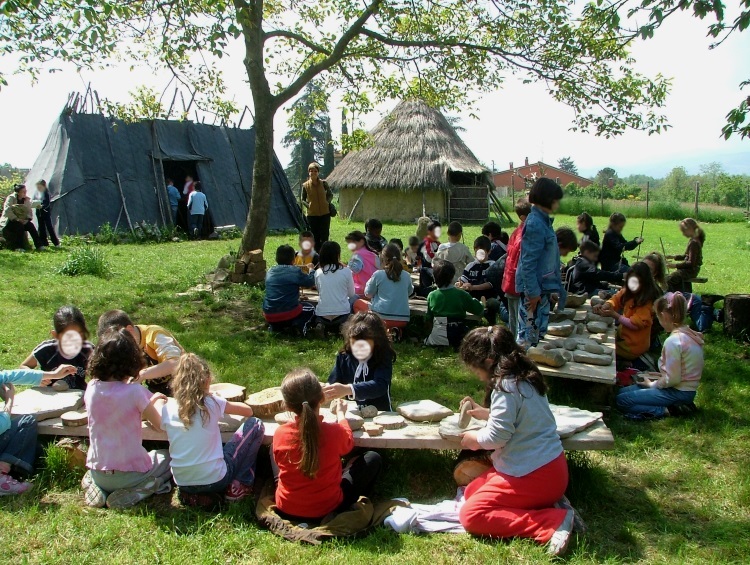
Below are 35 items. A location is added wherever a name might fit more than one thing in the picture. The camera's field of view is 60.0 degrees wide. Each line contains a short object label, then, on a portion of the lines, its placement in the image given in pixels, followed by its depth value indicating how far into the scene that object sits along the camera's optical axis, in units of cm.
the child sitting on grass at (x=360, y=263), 808
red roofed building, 6488
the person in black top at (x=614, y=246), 871
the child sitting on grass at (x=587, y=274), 819
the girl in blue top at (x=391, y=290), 694
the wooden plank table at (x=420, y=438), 384
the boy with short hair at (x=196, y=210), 1672
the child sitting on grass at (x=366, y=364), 420
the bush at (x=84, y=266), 1064
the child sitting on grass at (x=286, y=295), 729
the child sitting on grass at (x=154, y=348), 449
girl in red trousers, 337
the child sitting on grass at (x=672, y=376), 495
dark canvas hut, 1570
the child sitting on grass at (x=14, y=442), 393
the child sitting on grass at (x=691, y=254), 847
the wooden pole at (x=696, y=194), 2436
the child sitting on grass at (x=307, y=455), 339
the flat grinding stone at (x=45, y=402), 427
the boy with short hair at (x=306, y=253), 930
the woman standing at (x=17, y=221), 1340
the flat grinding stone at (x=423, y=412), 417
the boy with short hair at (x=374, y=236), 935
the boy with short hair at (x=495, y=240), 822
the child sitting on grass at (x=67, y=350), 461
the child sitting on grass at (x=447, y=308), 698
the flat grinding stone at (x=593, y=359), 543
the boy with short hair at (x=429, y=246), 944
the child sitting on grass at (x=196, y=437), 363
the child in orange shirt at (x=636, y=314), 614
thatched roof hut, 2305
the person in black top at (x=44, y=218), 1414
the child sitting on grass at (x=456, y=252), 846
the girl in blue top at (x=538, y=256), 524
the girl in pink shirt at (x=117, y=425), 376
